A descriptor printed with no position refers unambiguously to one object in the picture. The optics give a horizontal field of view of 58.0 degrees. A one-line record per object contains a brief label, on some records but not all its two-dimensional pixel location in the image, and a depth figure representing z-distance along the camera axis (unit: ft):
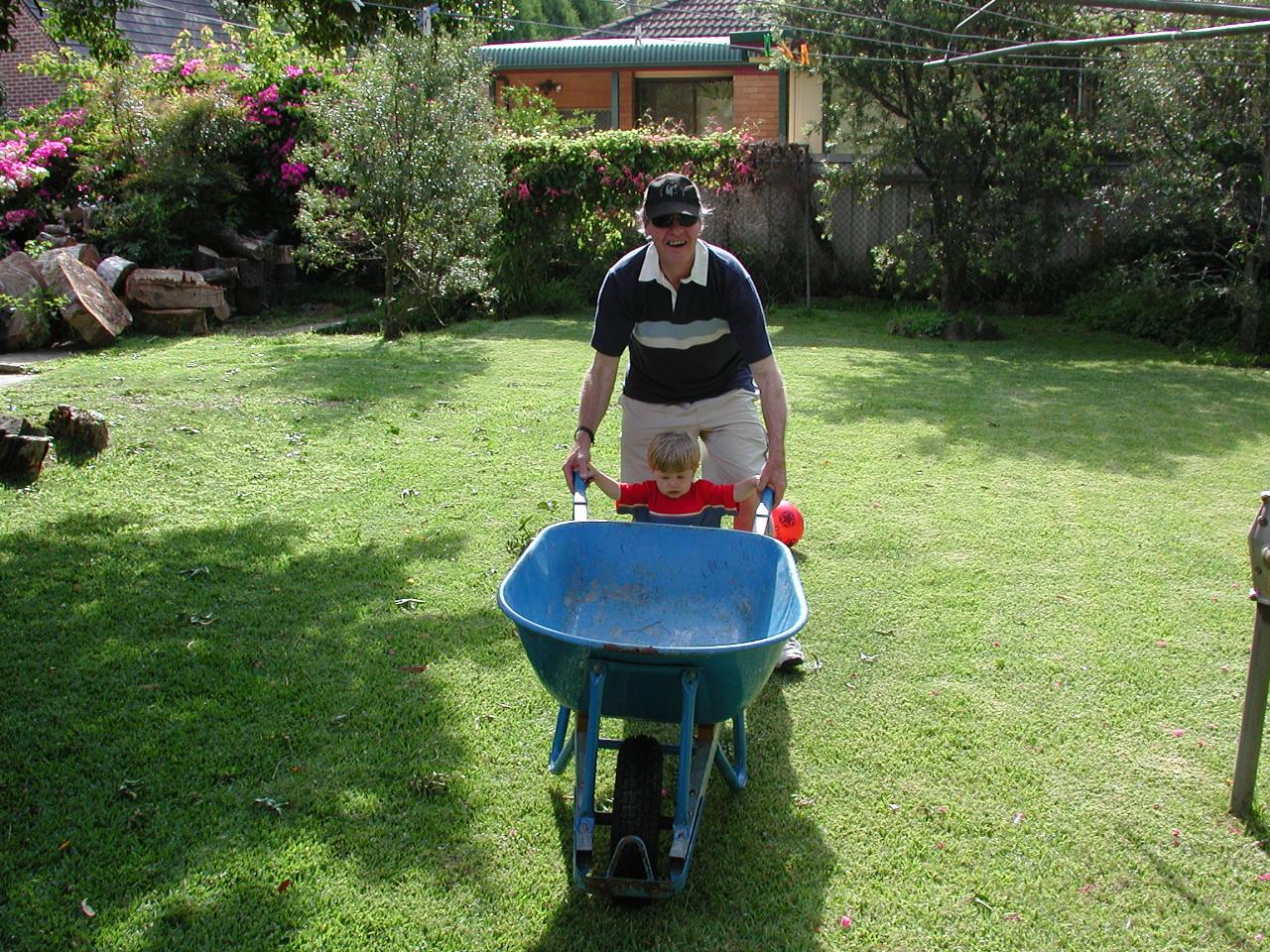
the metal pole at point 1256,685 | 9.73
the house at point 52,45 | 65.16
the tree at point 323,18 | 22.17
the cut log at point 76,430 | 21.43
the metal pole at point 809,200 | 46.77
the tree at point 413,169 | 36.99
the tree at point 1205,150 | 34.42
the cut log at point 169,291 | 39.40
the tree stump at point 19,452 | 19.85
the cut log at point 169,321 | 39.22
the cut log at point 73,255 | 36.73
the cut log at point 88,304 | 35.45
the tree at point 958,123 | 39.32
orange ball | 17.56
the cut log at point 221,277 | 42.96
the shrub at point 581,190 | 46.37
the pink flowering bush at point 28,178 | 41.01
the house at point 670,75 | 61.82
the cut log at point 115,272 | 38.90
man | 11.89
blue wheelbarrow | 8.64
